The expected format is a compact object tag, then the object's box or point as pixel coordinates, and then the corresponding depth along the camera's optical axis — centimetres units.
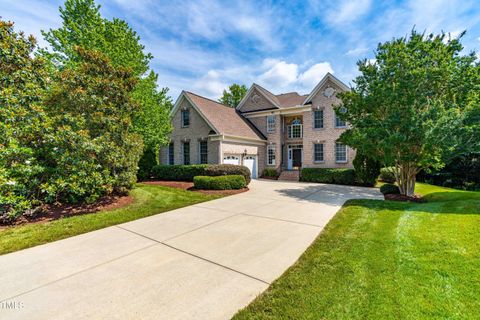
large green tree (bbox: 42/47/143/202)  748
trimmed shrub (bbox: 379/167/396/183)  1638
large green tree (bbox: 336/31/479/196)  896
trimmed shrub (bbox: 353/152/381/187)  1489
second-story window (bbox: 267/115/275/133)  2159
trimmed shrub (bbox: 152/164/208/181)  1543
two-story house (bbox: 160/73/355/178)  1778
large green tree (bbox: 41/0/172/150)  1340
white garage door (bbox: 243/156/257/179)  1920
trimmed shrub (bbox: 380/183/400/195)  1152
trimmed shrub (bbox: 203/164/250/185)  1360
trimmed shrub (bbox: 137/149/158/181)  1734
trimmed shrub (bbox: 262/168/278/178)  2045
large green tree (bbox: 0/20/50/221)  644
